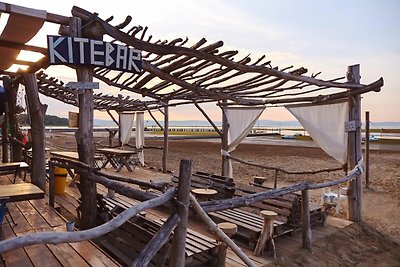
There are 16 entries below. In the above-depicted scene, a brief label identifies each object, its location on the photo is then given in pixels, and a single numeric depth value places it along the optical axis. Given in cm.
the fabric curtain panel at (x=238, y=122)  812
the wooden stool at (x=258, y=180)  737
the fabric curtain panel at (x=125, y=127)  1356
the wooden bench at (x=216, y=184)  638
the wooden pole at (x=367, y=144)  1023
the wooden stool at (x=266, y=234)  436
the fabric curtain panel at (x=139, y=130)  1268
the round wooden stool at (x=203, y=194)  552
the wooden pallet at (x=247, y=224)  470
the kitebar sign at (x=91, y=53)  330
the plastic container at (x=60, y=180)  669
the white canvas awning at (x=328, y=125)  611
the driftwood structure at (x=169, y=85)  314
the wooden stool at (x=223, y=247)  368
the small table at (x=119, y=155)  1016
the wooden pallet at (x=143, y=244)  340
